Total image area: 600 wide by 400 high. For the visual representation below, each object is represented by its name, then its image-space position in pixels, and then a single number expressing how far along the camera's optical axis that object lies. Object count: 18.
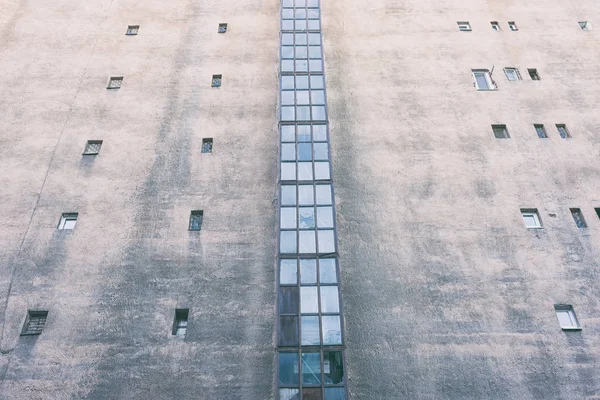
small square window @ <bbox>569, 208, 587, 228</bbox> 15.23
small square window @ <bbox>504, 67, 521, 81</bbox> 18.93
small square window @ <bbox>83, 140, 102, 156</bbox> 16.70
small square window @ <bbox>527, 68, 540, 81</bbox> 19.02
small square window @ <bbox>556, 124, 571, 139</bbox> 17.30
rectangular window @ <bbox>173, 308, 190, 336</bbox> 13.48
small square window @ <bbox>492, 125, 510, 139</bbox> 17.36
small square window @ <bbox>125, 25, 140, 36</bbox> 20.39
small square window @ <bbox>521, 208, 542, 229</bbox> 15.27
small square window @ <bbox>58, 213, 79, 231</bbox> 15.07
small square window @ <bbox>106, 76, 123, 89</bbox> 18.61
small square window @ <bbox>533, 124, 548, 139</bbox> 17.25
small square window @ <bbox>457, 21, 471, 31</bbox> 20.69
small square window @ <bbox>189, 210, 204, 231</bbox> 15.22
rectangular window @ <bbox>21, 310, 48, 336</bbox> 13.16
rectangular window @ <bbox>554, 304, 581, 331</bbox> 13.38
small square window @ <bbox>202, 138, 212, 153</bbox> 16.91
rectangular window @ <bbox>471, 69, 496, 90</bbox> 18.67
